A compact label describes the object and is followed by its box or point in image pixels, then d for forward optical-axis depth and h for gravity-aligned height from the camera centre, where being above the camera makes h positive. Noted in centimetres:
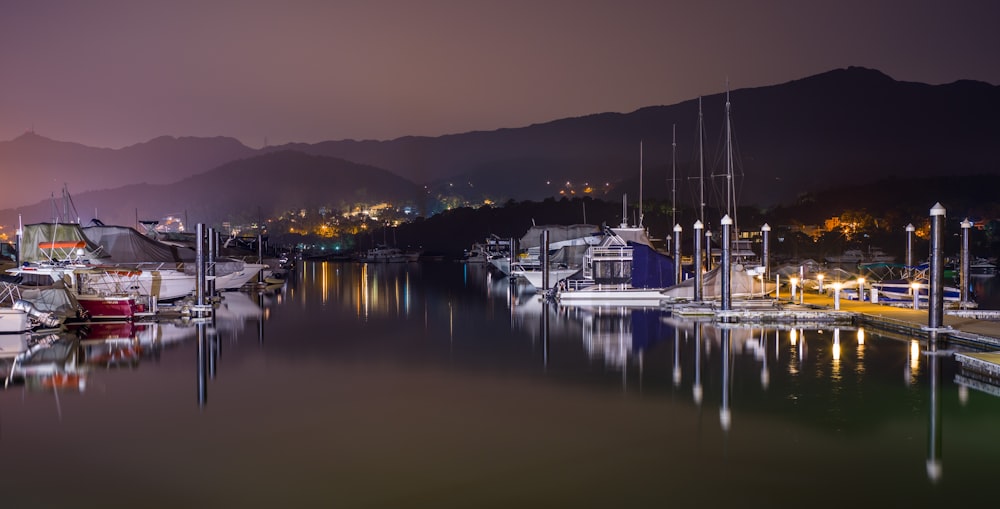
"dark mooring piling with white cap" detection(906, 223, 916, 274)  4125 -10
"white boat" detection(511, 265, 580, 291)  5310 -187
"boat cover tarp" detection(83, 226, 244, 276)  4422 +8
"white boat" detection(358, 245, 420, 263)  14288 -133
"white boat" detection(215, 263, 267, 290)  5104 -188
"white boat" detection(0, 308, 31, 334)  2747 -234
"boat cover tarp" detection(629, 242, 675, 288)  4456 -130
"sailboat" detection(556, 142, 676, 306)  4453 -120
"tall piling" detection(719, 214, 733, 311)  3098 -93
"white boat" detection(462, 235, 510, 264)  11750 -40
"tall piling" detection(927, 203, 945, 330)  2473 -85
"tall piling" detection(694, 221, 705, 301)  3559 -13
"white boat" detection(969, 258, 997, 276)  9156 -257
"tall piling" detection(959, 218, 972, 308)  3017 -80
